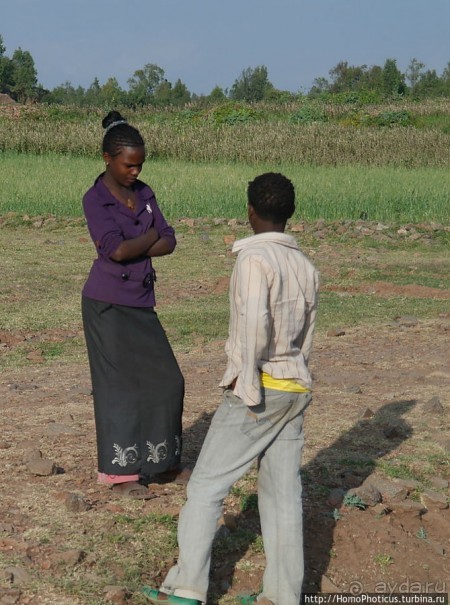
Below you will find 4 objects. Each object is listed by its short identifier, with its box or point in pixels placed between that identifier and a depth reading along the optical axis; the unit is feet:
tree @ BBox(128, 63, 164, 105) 305.00
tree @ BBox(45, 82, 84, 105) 246.47
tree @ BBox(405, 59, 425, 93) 286.25
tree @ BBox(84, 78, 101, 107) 282.36
